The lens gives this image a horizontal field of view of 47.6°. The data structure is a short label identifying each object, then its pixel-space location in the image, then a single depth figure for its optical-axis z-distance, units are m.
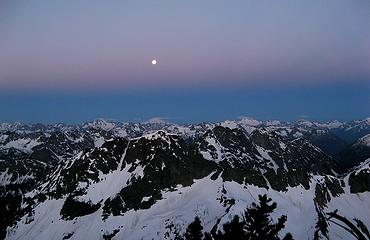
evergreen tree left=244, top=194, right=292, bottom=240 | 41.53
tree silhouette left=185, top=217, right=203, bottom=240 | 44.72
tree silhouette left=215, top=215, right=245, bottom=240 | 40.16
